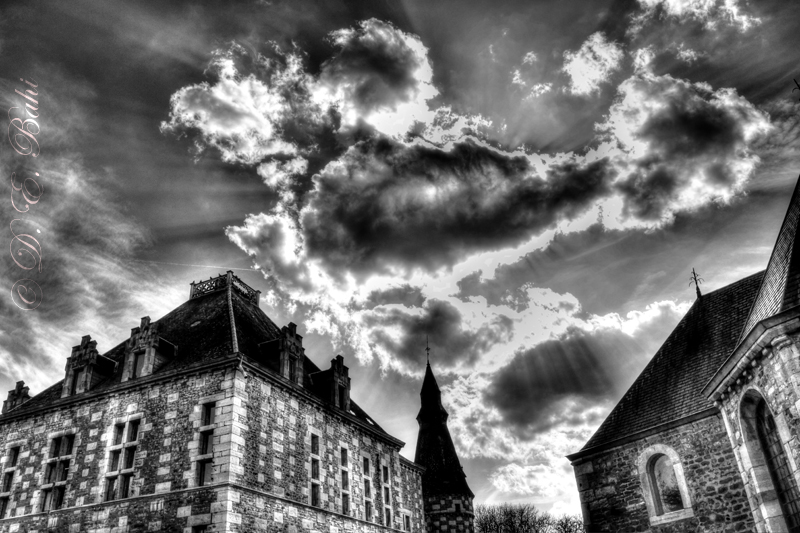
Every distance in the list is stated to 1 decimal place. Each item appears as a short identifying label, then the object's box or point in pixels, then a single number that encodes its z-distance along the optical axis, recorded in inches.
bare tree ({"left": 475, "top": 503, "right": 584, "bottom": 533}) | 2608.3
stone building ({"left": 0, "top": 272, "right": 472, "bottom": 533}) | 705.0
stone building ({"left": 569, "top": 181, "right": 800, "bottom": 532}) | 491.5
